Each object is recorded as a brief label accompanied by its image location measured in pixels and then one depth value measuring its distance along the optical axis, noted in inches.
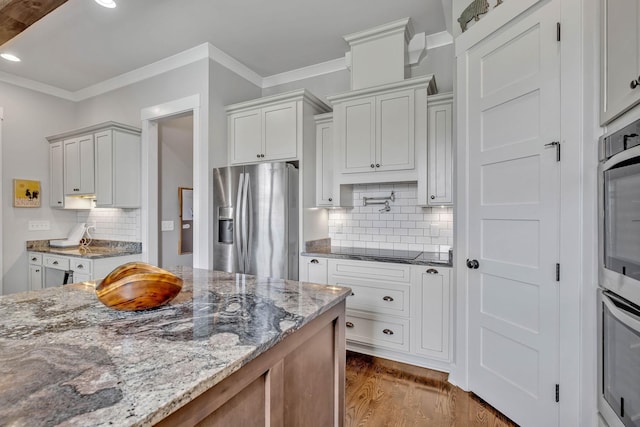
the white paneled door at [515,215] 64.0
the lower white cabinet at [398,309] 92.7
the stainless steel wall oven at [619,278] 42.6
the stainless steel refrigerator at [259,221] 111.3
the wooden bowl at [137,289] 39.3
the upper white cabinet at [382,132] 102.2
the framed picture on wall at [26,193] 145.5
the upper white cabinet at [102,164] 135.0
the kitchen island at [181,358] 22.3
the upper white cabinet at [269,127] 115.9
